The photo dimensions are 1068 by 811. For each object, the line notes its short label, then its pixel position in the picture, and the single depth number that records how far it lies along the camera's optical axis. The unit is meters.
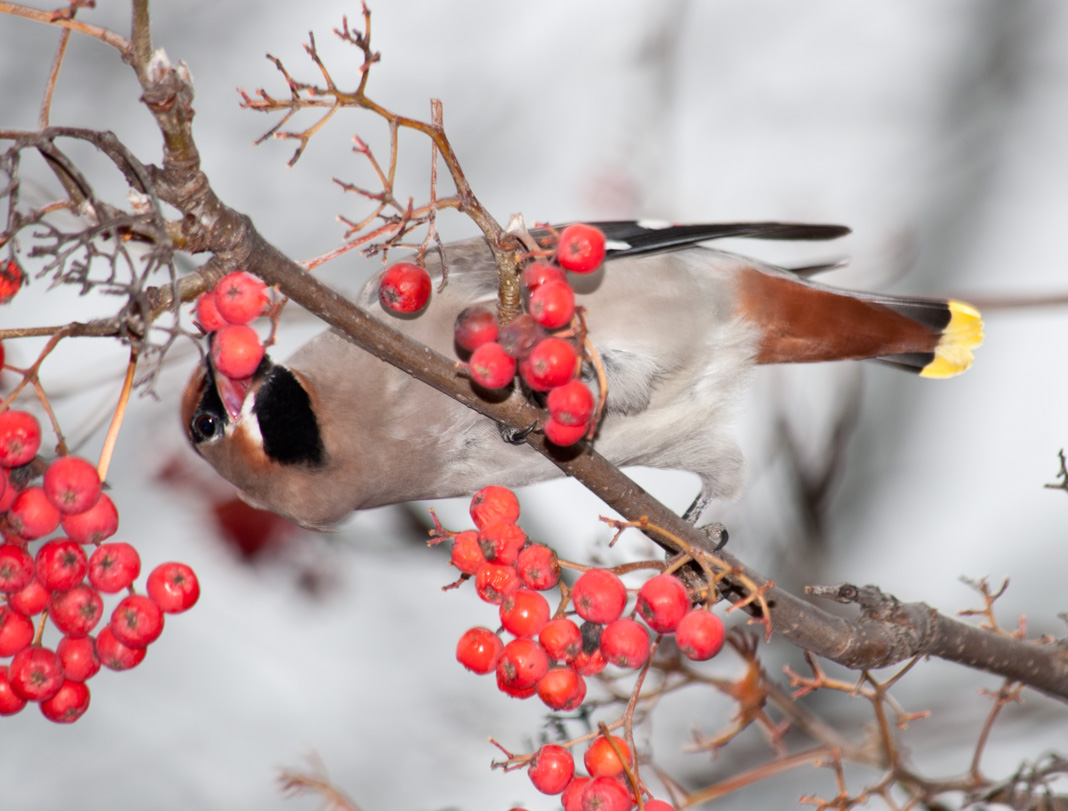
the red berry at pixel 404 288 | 2.56
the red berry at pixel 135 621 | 2.55
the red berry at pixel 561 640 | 2.56
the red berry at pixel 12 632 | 2.55
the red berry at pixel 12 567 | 2.54
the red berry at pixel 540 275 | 2.54
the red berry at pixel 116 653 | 2.55
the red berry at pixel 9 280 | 2.50
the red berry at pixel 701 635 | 2.55
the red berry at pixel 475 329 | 2.55
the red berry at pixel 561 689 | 2.56
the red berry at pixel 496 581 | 2.57
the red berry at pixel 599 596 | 2.56
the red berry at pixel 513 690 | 2.56
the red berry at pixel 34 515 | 2.53
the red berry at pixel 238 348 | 2.54
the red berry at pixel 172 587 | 2.56
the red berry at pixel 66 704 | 2.56
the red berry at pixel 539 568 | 2.57
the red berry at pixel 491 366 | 2.54
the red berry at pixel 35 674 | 2.55
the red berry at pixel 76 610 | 2.55
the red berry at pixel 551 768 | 2.56
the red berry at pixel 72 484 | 2.53
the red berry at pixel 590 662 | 2.57
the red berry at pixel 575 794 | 2.56
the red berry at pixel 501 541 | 2.57
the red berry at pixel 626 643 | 2.56
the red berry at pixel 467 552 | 2.57
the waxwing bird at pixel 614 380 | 2.66
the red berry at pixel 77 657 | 2.56
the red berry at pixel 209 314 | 2.54
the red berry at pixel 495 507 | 2.57
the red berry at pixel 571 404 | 2.54
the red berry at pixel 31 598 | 2.55
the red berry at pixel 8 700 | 2.55
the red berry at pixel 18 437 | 2.53
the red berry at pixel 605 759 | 2.55
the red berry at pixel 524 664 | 2.56
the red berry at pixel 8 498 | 2.53
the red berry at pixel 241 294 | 2.53
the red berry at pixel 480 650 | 2.57
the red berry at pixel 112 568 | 2.55
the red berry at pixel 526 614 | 2.56
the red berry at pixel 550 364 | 2.54
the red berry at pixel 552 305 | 2.54
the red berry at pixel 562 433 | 2.55
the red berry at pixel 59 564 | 2.55
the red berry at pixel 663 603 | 2.55
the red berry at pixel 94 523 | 2.54
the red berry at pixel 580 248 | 2.54
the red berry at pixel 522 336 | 2.54
